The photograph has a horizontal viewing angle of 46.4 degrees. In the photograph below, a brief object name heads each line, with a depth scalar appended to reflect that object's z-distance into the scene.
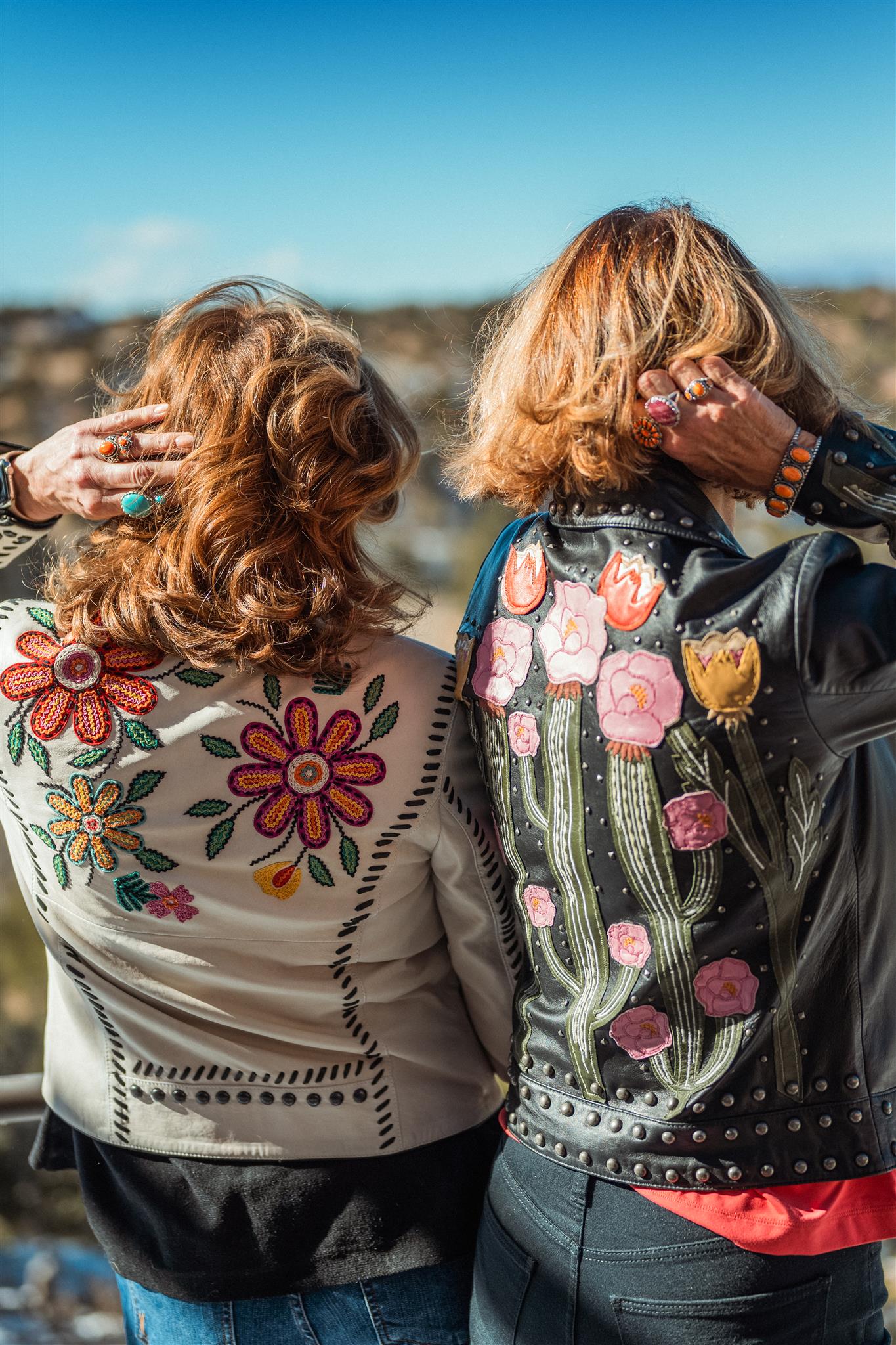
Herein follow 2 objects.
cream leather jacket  0.94
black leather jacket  0.77
